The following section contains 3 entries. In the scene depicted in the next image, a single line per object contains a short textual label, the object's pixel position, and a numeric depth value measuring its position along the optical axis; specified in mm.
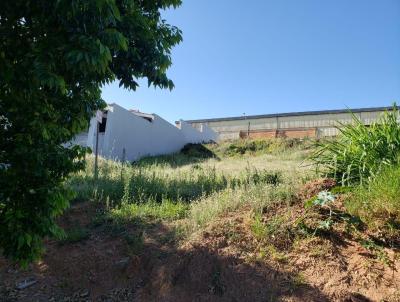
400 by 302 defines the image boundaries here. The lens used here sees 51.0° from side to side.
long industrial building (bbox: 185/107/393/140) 30375
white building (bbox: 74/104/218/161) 18378
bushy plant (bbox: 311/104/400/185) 5586
